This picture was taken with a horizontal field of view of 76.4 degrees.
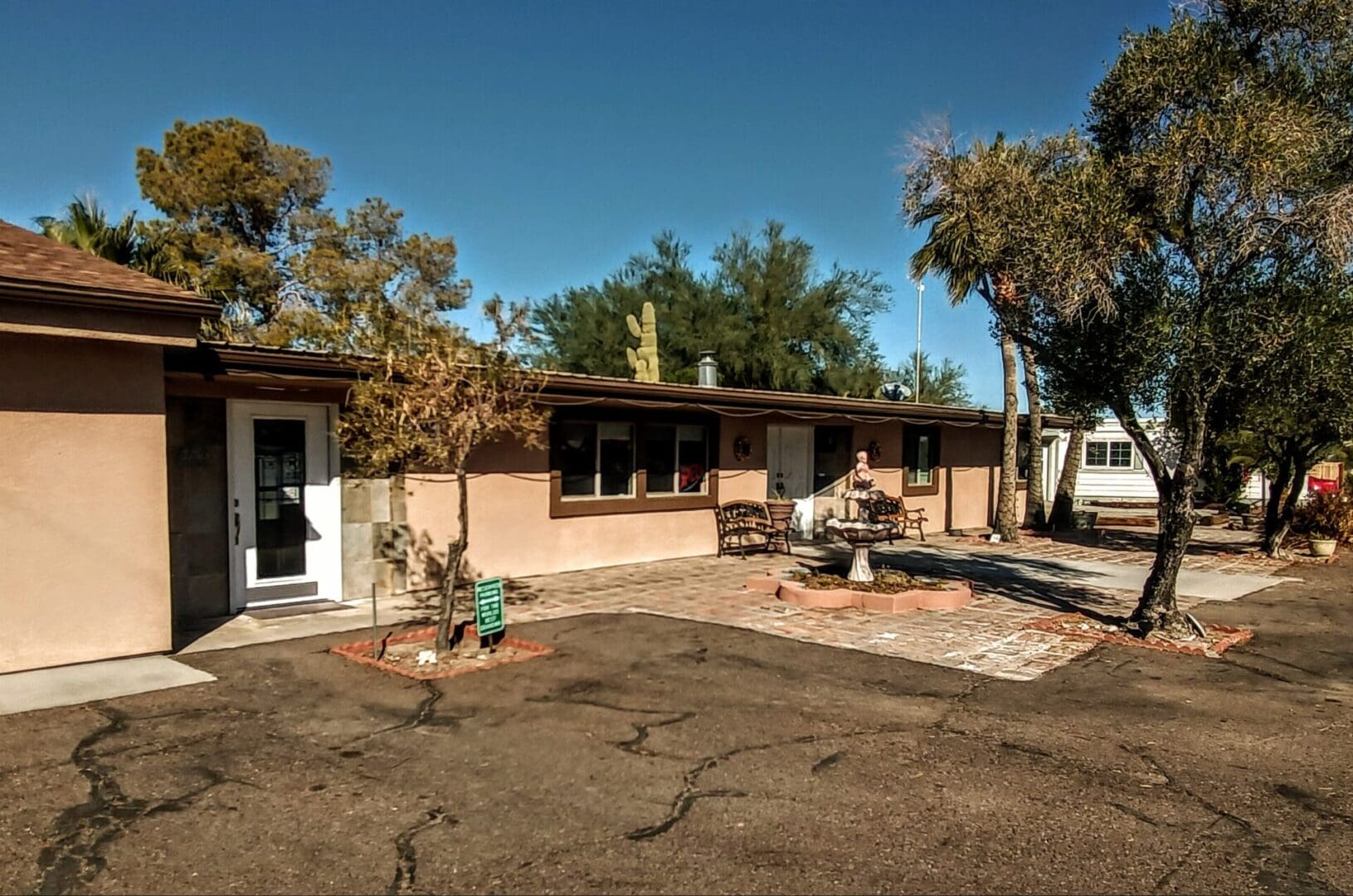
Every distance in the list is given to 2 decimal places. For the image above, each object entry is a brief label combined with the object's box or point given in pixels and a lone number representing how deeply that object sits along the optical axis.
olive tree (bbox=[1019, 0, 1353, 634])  7.59
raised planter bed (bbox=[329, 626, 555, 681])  6.97
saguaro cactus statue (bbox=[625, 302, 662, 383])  18.52
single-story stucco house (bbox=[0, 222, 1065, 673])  6.62
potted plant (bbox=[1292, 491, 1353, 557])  16.03
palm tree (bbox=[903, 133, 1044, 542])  8.52
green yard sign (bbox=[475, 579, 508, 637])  7.56
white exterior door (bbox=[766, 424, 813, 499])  16.03
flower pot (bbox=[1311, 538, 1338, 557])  15.25
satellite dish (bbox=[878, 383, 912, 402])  19.45
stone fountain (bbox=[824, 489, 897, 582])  10.60
